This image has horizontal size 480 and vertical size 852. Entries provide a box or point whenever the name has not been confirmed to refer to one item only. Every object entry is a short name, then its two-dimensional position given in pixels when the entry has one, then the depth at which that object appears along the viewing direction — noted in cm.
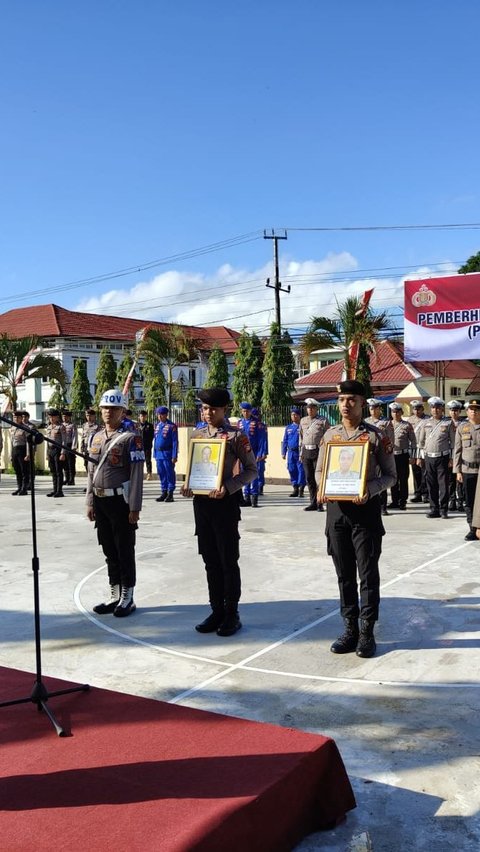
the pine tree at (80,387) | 4975
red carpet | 267
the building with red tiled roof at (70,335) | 5750
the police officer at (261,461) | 1413
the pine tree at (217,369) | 4722
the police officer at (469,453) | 995
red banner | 1330
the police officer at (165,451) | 1514
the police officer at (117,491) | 624
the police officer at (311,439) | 1327
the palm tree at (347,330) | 2117
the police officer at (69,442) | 1747
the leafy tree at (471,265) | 4592
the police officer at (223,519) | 570
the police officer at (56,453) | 1597
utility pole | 4553
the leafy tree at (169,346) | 3183
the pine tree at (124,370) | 4638
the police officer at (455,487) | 1187
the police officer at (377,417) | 1181
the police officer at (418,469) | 1347
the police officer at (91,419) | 1612
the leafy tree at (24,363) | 2770
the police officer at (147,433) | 1873
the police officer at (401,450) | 1305
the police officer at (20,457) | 1739
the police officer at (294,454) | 1554
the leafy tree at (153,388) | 3849
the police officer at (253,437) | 1389
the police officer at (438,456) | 1178
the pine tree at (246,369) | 4131
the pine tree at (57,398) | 4475
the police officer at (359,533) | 516
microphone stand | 380
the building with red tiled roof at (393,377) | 3803
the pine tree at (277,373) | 3909
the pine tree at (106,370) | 4778
